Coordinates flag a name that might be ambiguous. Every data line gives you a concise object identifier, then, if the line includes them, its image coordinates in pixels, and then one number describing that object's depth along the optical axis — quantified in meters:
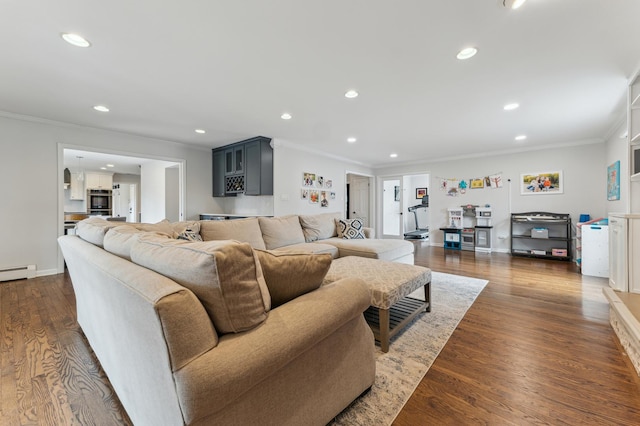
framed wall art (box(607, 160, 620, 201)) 4.03
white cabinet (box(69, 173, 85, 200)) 8.26
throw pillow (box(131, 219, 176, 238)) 2.43
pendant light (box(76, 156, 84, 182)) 8.21
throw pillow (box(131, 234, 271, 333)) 0.85
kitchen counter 5.17
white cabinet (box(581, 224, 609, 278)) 3.70
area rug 1.33
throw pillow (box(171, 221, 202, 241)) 2.59
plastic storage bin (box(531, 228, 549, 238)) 5.19
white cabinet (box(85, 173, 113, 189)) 8.40
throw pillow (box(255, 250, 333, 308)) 1.15
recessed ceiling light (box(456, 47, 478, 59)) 2.11
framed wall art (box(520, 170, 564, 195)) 5.31
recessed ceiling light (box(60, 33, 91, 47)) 1.93
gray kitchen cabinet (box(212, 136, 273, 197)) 4.85
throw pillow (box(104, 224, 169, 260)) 1.31
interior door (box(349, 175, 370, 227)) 8.23
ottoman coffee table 1.89
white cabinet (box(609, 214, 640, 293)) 2.53
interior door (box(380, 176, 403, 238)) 8.02
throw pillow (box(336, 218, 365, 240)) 4.33
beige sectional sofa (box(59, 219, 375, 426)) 0.76
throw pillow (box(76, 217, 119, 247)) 1.73
